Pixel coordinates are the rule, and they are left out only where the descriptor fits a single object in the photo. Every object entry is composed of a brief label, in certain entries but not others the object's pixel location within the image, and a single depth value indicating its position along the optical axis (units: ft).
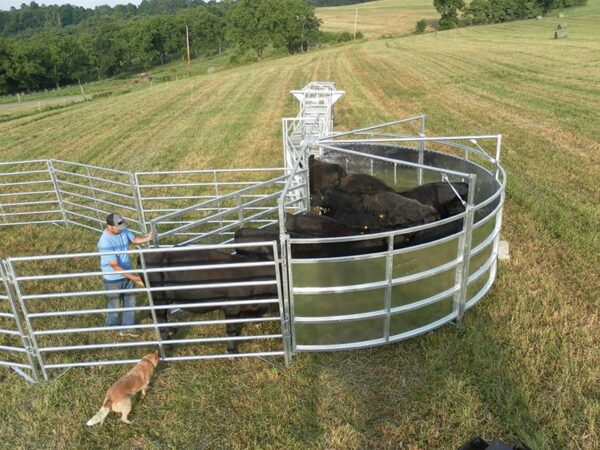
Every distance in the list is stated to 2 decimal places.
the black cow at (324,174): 30.37
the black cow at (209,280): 17.58
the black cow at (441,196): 25.39
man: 19.07
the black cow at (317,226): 21.13
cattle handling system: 16.28
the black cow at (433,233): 19.79
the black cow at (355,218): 23.70
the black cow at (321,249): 18.74
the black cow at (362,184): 28.02
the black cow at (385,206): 23.17
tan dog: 15.05
